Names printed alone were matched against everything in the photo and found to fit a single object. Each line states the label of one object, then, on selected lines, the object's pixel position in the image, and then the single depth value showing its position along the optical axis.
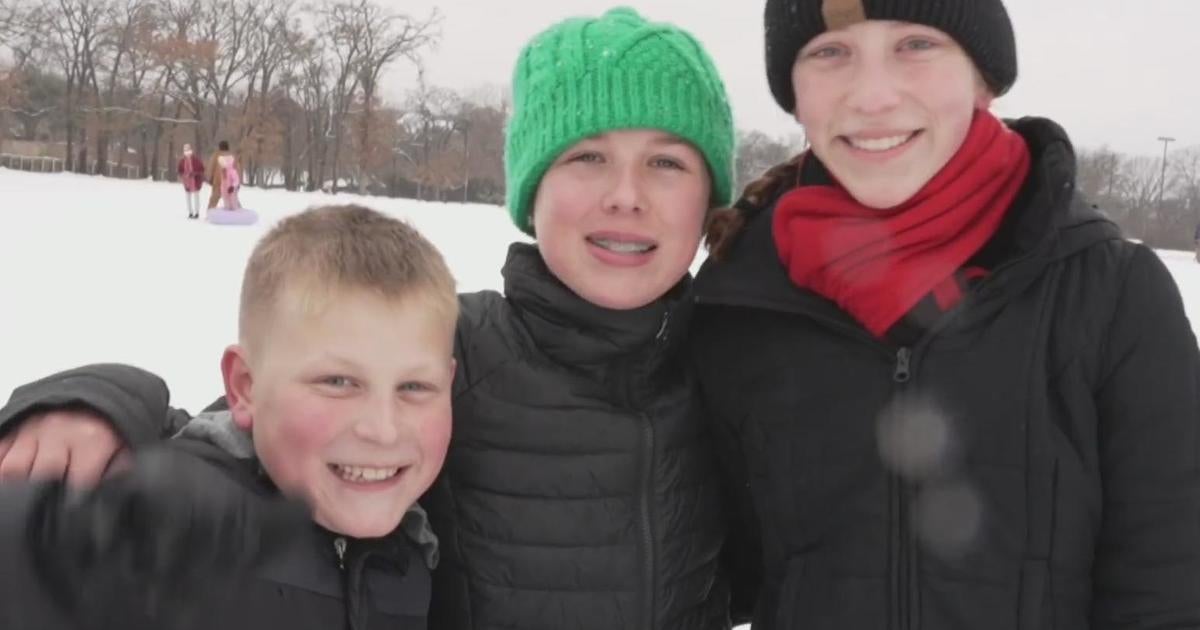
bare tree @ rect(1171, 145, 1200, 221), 65.62
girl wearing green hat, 2.19
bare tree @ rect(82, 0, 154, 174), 51.88
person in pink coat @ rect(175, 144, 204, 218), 21.31
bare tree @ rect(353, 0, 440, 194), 53.06
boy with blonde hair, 1.83
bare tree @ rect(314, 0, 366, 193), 52.88
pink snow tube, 19.66
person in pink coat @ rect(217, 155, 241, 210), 21.86
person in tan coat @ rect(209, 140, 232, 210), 21.95
